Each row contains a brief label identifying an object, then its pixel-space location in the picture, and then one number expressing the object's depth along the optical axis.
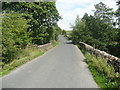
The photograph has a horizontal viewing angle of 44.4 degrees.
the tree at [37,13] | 25.97
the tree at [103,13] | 17.64
